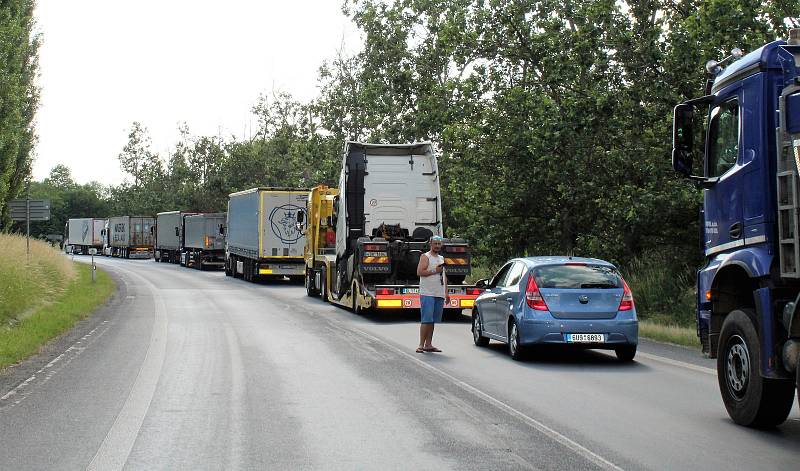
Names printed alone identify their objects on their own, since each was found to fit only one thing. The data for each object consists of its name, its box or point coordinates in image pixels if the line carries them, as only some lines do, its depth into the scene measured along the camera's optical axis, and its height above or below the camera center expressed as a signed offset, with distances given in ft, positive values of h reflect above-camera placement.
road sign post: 107.96 +6.06
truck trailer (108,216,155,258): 247.29 +7.07
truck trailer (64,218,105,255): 289.33 +8.84
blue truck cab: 25.11 +1.02
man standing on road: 48.16 -1.51
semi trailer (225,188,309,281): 123.65 +3.76
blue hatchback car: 42.52 -2.10
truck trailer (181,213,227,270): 170.91 +4.21
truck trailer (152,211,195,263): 197.78 +5.70
